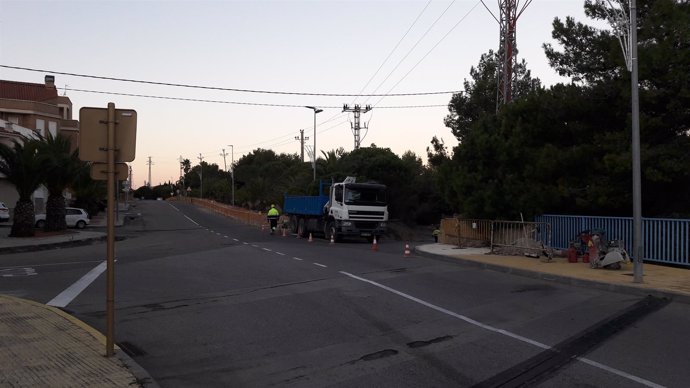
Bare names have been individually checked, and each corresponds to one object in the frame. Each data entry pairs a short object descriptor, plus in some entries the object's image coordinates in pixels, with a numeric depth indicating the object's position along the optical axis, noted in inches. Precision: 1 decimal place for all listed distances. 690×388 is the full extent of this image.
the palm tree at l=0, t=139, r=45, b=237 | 1218.6
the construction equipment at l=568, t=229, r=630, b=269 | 641.0
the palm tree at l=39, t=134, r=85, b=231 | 1291.2
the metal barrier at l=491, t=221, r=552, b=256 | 810.2
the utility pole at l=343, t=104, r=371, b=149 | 2437.3
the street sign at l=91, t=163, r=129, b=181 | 276.2
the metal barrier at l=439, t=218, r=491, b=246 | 968.9
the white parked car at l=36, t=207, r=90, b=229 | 1753.2
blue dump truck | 1186.6
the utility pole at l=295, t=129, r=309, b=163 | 3073.3
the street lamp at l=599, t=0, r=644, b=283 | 541.0
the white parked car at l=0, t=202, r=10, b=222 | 1755.7
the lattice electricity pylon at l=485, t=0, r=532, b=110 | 1194.0
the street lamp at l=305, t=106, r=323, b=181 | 2098.2
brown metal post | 275.0
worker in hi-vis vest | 1523.3
